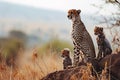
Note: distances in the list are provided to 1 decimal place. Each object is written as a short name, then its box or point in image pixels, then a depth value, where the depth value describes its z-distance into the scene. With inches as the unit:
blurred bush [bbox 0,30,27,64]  1695.9
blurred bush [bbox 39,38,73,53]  1604.7
